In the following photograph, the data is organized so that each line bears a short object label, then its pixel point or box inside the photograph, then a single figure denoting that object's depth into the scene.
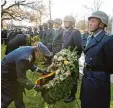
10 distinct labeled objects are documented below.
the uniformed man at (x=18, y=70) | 1.68
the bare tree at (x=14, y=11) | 17.53
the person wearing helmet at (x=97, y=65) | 1.58
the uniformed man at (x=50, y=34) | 4.47
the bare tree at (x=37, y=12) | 17.61
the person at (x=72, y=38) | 2.59
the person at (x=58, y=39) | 3.12
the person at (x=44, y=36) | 5.10
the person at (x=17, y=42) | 2.89
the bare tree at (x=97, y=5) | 15.49
